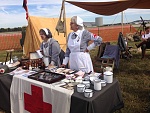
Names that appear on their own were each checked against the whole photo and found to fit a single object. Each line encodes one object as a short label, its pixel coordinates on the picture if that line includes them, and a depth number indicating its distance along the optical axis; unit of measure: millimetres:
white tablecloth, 1606
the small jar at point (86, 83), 1652
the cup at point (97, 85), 1578
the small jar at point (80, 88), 1558
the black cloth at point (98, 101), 1436
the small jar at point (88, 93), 1455
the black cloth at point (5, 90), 2194
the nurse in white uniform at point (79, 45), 2131
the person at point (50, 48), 2504
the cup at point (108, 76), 1737
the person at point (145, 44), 5379
